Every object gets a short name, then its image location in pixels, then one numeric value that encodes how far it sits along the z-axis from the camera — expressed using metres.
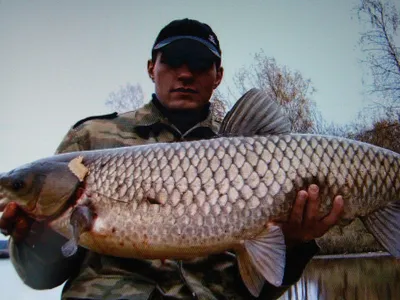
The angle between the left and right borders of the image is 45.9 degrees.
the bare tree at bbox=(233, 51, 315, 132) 21.23
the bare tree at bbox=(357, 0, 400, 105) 15.17
